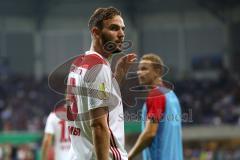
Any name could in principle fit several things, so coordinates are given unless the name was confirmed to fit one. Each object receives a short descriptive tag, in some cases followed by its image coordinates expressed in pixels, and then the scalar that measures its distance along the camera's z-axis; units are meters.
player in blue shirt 9.75
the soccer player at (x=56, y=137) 13.71
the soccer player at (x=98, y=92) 6.50
